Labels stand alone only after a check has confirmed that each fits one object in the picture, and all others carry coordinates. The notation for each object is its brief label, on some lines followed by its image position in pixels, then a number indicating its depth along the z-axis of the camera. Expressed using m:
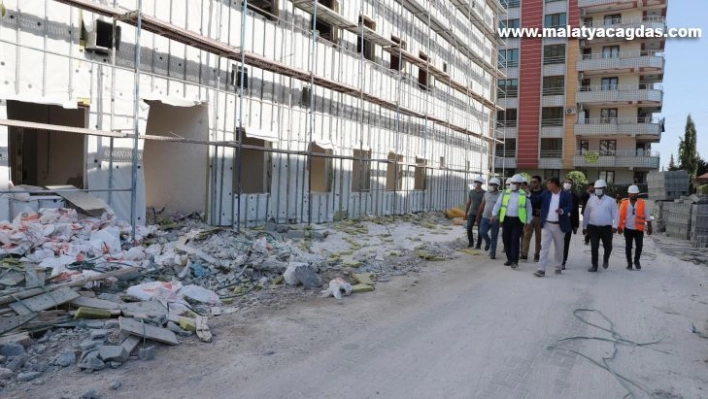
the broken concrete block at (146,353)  4.17
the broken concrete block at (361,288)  6.77
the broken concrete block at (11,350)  3.99
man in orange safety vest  9.55
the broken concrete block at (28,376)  3.66
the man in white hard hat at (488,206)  10.77
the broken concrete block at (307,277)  6.77
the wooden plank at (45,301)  4.70
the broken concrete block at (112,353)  3.99
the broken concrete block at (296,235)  10.64
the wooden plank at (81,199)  8.21
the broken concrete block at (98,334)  4.38
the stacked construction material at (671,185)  19.42
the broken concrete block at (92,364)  3.88
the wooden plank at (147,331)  4.35
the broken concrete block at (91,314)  4.77
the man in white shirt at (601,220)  9.05
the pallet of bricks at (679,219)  16.12
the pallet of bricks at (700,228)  14.24
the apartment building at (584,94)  41.22
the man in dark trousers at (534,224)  10.34
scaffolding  9.15
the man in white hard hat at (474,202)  11.92
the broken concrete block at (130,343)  4.15
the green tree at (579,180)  35.97
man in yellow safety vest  9.09
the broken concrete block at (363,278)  7.15
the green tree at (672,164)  51.74
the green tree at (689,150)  48.19
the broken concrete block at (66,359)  3.95
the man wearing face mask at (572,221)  9.23
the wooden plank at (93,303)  5.02
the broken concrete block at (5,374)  3.65
